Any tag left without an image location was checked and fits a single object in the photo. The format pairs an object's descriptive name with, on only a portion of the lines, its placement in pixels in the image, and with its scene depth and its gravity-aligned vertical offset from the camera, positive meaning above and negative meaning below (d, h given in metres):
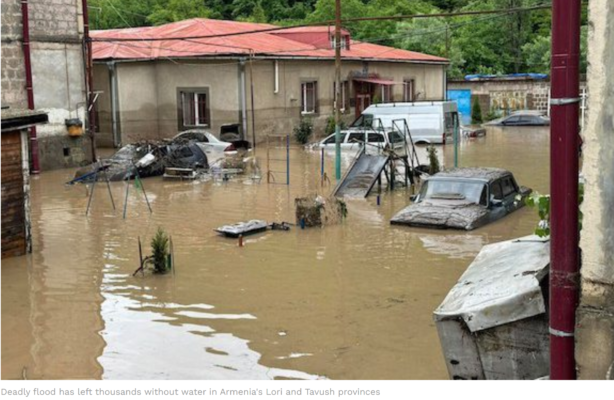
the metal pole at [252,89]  33.22 +1.01
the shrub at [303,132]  36.38 -0.88
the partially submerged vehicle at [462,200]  16.48 -1.96
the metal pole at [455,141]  26.80 -1.10
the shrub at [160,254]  12.81 -2.19
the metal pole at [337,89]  23.48 +0.65
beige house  33.78 +1.27
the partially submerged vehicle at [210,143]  30.58 -1.11
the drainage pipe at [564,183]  5.00 -0.48
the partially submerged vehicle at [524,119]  44.59 -0.68
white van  34.78 -0.28
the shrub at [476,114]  48.50 -0.35
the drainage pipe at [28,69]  25.79 +1.59
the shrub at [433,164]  23.41 -1.59
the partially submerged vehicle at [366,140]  28.67 -1.06
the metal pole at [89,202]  19.19 -2.12
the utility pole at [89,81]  28.09 +1.26
